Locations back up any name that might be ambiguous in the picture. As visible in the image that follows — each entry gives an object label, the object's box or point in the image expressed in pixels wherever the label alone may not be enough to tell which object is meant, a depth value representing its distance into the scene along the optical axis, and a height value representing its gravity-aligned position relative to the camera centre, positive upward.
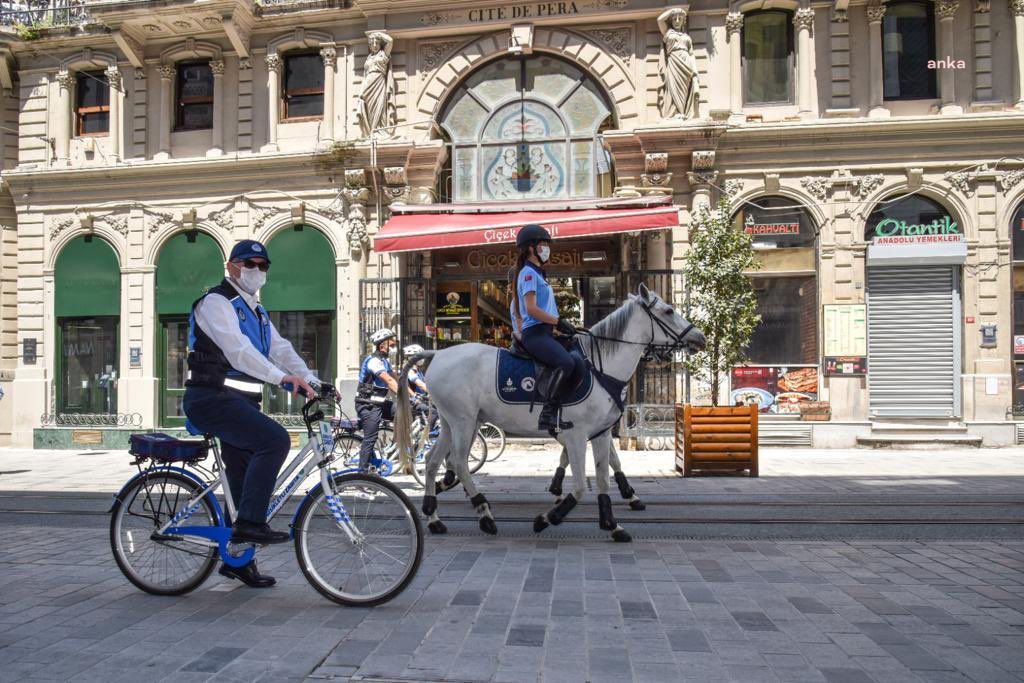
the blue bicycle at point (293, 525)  4.32 -0.99
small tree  11.44 +0.89
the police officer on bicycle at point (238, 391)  4.28 -0.21
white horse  6.44 -0.27
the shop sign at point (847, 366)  15.09 -0.27
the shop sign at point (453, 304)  16.84 +1.11
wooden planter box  10.90 -1.25
